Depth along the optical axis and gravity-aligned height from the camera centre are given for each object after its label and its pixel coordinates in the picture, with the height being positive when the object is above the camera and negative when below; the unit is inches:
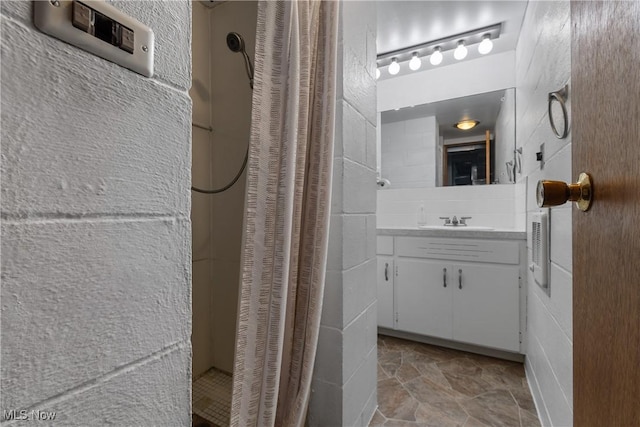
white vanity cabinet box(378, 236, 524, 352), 72.9 -19.2
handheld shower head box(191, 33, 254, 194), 51.9 +27.9
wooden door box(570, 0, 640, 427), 14.5 +0.0
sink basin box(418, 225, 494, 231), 92.0 -2.8
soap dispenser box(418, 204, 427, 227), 99.7 +0.0
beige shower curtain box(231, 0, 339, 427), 28.5 +0.1
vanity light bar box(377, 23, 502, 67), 81.3 +51.2
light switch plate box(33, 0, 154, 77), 12.3 +8.3
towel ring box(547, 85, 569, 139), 39.3 +15.2
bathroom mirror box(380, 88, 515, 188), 90.6 +24.6
